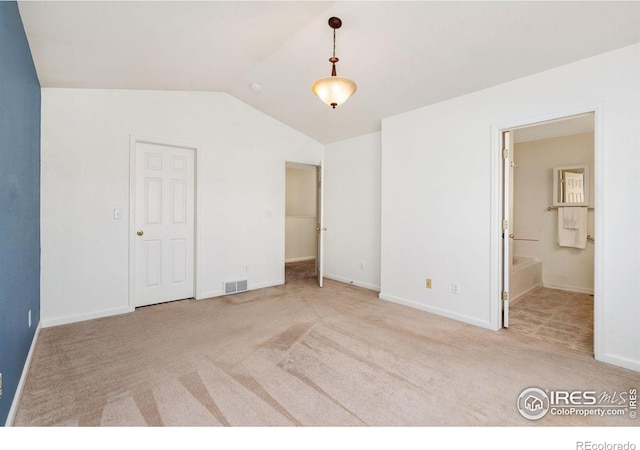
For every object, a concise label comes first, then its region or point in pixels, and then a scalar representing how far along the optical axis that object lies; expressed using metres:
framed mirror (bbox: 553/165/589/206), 4.30
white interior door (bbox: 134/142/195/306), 3.48
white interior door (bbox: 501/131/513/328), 2.90
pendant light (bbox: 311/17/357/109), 2.20
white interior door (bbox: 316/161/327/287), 4.41
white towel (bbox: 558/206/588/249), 4.29
